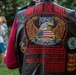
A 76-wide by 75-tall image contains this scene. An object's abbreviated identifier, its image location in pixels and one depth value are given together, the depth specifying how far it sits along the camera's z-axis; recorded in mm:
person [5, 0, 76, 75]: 3301
